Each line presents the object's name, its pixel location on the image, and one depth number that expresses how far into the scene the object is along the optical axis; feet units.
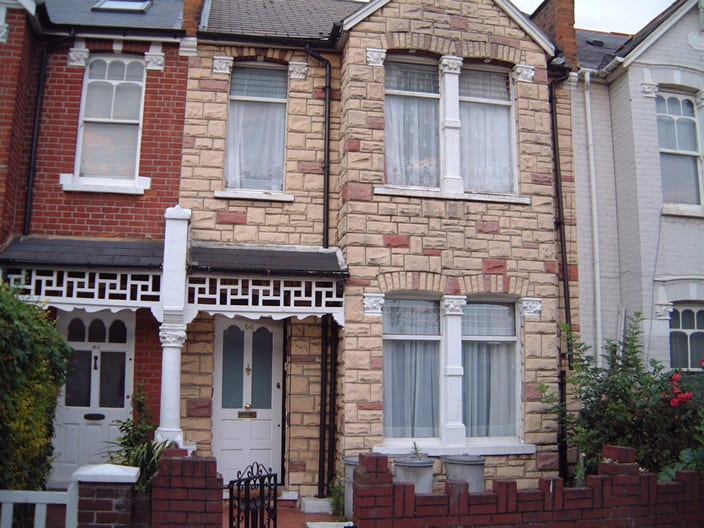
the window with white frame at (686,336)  36.01
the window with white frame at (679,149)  36.88
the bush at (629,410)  27.37
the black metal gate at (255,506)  19.69
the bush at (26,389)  19.44
